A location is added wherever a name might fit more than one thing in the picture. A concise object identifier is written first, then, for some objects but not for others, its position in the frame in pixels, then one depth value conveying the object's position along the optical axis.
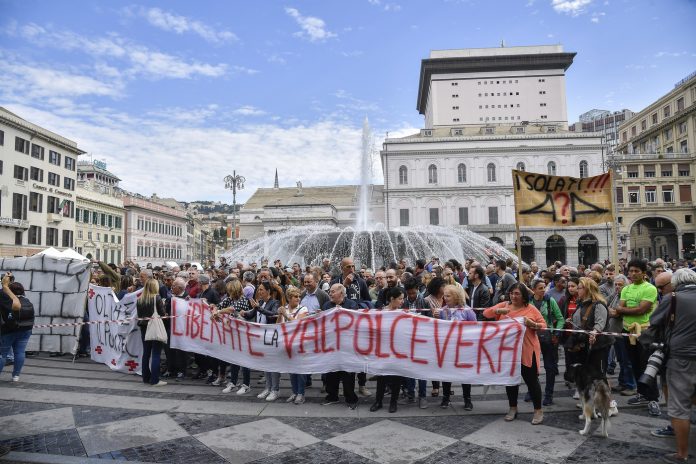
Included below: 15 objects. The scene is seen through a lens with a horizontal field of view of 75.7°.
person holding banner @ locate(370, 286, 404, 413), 5.96
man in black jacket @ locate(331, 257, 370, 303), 7.75
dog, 4.94
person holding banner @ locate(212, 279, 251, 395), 6.95
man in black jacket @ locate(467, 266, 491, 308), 7.71
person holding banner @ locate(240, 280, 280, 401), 6.69
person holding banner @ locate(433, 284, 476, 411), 6.00
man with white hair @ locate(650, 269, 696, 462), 4.28
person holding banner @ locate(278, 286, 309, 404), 6.43
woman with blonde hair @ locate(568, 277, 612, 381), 5.38
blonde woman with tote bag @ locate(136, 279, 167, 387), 7.25
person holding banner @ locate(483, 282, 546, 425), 5.45
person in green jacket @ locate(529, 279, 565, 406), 6.13
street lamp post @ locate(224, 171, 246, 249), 35.31
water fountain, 24.28
